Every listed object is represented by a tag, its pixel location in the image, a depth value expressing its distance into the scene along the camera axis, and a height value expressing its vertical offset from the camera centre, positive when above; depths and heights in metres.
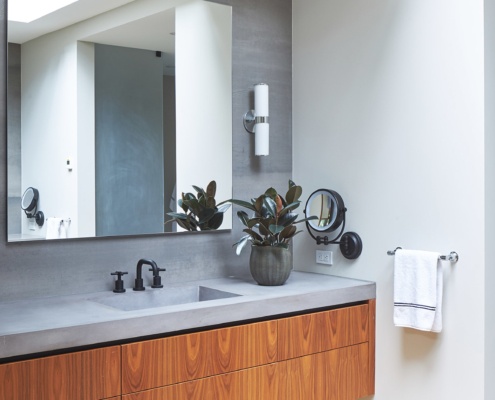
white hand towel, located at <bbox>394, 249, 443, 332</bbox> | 2.56 -0.45
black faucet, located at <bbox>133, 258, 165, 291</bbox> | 2.61 -0.39
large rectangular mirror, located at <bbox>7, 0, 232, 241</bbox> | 2.41 +0.30
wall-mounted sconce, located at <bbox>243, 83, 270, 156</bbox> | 3.03 +0.30
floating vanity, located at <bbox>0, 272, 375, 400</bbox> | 1.92 -0.57
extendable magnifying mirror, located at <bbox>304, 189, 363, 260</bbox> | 2.97 -0.19
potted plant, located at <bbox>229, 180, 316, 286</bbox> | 2.74 -0.26
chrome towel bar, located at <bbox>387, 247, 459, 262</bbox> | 2.54 -0.31
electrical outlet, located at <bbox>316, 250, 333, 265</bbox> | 3.10 -0.38
